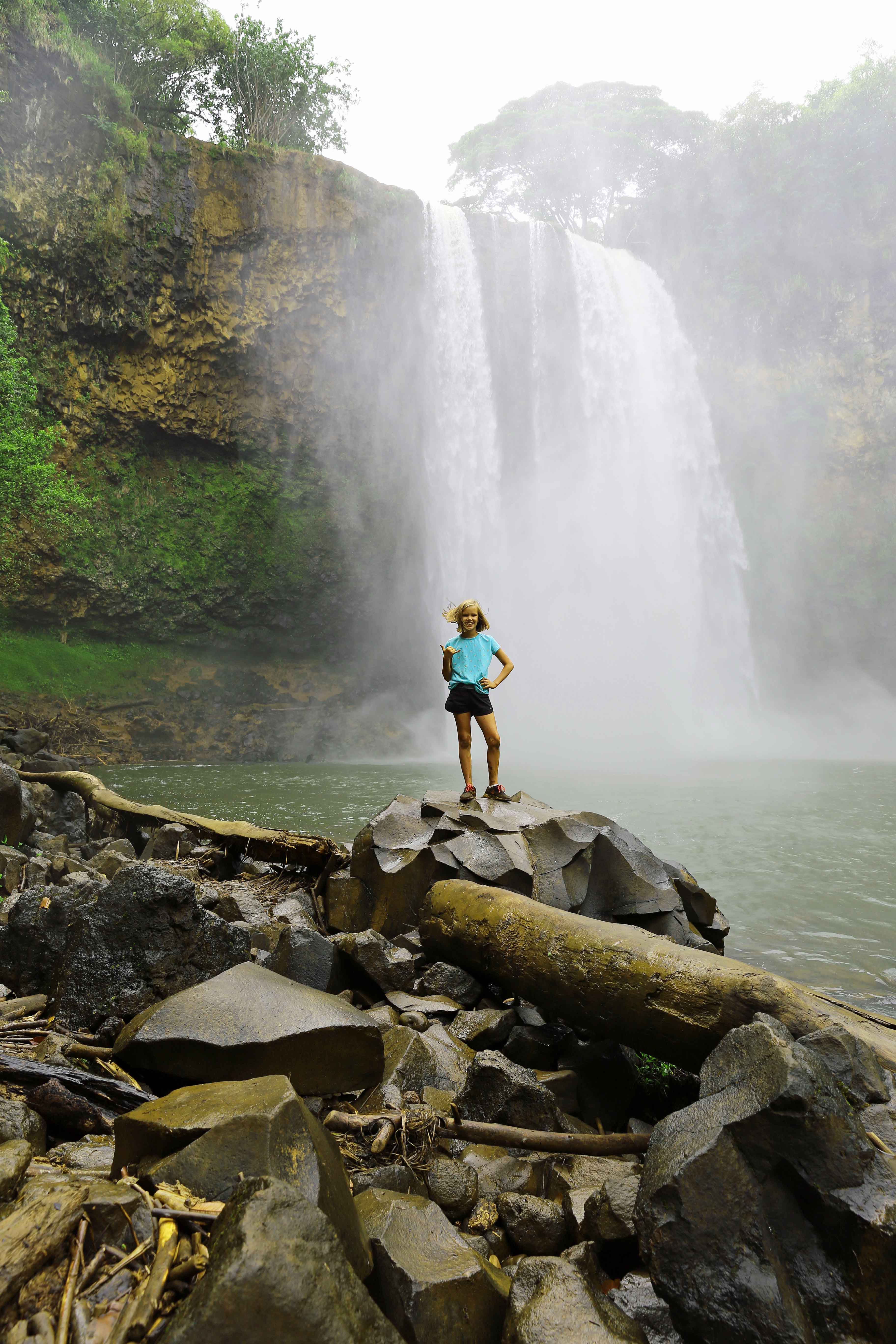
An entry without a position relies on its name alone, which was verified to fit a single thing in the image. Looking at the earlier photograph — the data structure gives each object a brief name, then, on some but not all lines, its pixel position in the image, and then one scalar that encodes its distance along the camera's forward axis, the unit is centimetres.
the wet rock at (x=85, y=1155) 171
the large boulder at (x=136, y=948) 263
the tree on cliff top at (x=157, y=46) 1956
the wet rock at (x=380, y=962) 340
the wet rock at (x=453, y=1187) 193
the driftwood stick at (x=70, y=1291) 112
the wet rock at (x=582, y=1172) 205
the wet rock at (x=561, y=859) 406
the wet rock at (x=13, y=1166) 142
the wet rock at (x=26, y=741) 1215
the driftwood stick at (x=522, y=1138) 202
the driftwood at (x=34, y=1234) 120
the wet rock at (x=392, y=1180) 190
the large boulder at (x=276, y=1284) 110
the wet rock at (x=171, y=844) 570
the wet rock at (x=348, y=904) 462
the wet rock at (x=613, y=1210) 173
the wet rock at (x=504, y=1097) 225
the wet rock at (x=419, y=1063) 249
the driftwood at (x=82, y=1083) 200
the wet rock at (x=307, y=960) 320
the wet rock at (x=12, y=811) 601
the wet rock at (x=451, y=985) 337
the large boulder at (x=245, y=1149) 147
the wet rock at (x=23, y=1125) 173
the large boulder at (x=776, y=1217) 141
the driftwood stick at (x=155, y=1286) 116
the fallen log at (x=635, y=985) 221
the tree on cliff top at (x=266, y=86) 2191
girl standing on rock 598
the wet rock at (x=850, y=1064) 184
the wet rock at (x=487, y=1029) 288
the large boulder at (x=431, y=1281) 143
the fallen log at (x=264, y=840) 518
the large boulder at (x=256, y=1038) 207
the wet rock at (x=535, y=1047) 274
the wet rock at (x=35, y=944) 286
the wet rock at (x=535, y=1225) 184
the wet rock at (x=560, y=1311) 144
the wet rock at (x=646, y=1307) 153
